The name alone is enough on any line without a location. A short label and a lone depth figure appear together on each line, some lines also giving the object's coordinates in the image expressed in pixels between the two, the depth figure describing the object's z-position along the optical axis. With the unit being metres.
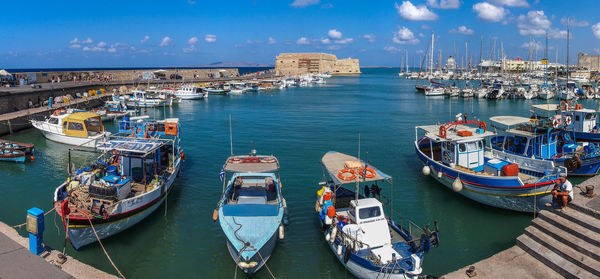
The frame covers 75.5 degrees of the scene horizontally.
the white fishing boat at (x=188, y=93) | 66.00
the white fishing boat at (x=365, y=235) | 11.19
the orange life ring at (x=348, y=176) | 14.28
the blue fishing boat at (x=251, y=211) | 11.97
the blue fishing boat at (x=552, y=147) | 20.83
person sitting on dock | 12.21
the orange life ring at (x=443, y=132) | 19.53
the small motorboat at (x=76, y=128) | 29.28
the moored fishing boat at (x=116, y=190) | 13.41
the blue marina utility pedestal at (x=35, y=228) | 10.65
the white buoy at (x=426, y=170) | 20.39
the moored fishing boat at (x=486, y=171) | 16.17
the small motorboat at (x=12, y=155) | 24.66
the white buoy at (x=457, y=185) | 17.69
